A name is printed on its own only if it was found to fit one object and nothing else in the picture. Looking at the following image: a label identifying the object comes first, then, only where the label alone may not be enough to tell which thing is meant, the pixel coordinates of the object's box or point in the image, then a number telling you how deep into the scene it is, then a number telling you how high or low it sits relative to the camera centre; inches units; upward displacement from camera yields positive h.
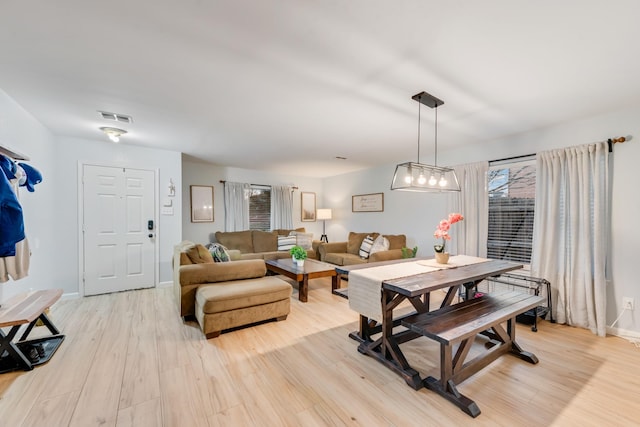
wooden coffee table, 146.2 -34.1
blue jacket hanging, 76.8 -2.0
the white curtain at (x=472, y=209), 148.6 +1.1
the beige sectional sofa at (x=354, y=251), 176.7 -29.4
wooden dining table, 77.9 -30.7
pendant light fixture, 97.0 +14.2
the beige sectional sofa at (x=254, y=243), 212.5 -26.2
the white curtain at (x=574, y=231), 110.0 -8.7
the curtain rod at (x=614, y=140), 106.0 +28.3
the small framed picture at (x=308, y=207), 272.1 +4.5
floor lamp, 263.1 -2.7
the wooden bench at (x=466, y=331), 69.4 -32.1
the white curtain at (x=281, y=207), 251.3 +4.2
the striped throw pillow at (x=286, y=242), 227.0 -26.3
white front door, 152.8 -10.1
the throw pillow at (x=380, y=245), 188.7 -23.9
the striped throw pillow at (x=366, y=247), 199.6 -27.2
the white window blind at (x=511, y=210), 137.4 +0.5
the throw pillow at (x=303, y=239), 231.3 -24.1
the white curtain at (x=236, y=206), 227.8 +4.7
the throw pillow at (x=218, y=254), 136.6 -21.9
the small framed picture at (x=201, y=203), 215.6 +7.0
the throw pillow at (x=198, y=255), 122.9 -20.0
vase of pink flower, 104.3 -9.2
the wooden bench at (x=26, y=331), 80.2 -39.5
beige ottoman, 104.5 -38.1
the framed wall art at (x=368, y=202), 217.5 +7.5
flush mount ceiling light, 128.6 +39.1
